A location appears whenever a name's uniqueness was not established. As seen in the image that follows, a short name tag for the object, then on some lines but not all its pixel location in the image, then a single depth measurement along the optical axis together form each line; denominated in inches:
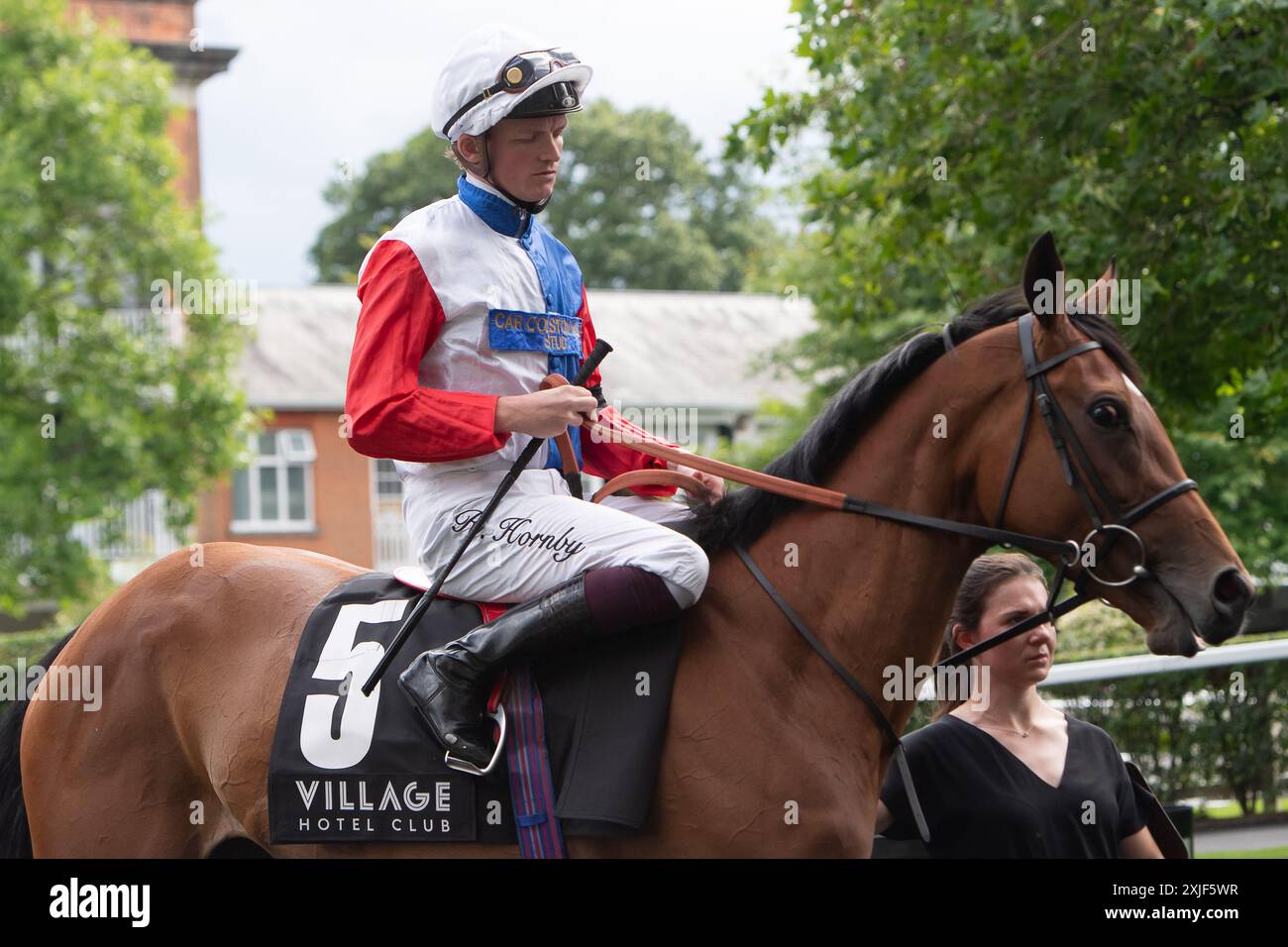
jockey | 120.9
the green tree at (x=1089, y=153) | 234.1
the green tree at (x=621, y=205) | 1642.5
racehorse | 115.3
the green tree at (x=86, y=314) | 650.2
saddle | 118.0
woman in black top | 133.9
